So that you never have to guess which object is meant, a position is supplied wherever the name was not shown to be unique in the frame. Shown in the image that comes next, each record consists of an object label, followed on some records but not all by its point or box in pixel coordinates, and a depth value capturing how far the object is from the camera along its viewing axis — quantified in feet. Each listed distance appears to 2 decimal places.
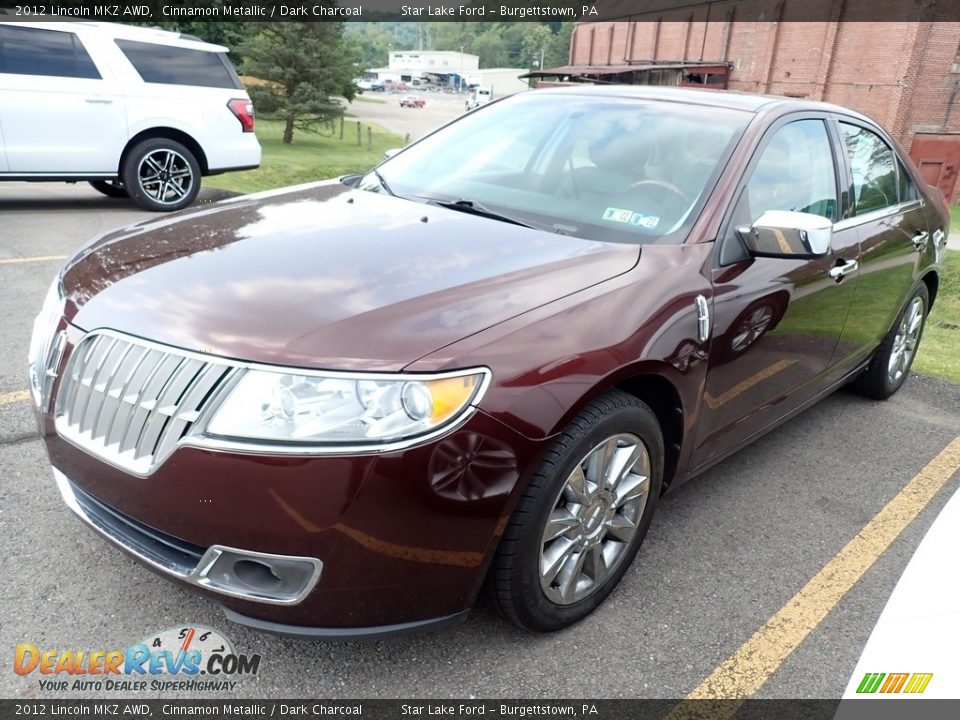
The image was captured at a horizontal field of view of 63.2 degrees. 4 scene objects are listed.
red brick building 86.07
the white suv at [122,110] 25.34
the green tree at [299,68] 92.12
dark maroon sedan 6.34
